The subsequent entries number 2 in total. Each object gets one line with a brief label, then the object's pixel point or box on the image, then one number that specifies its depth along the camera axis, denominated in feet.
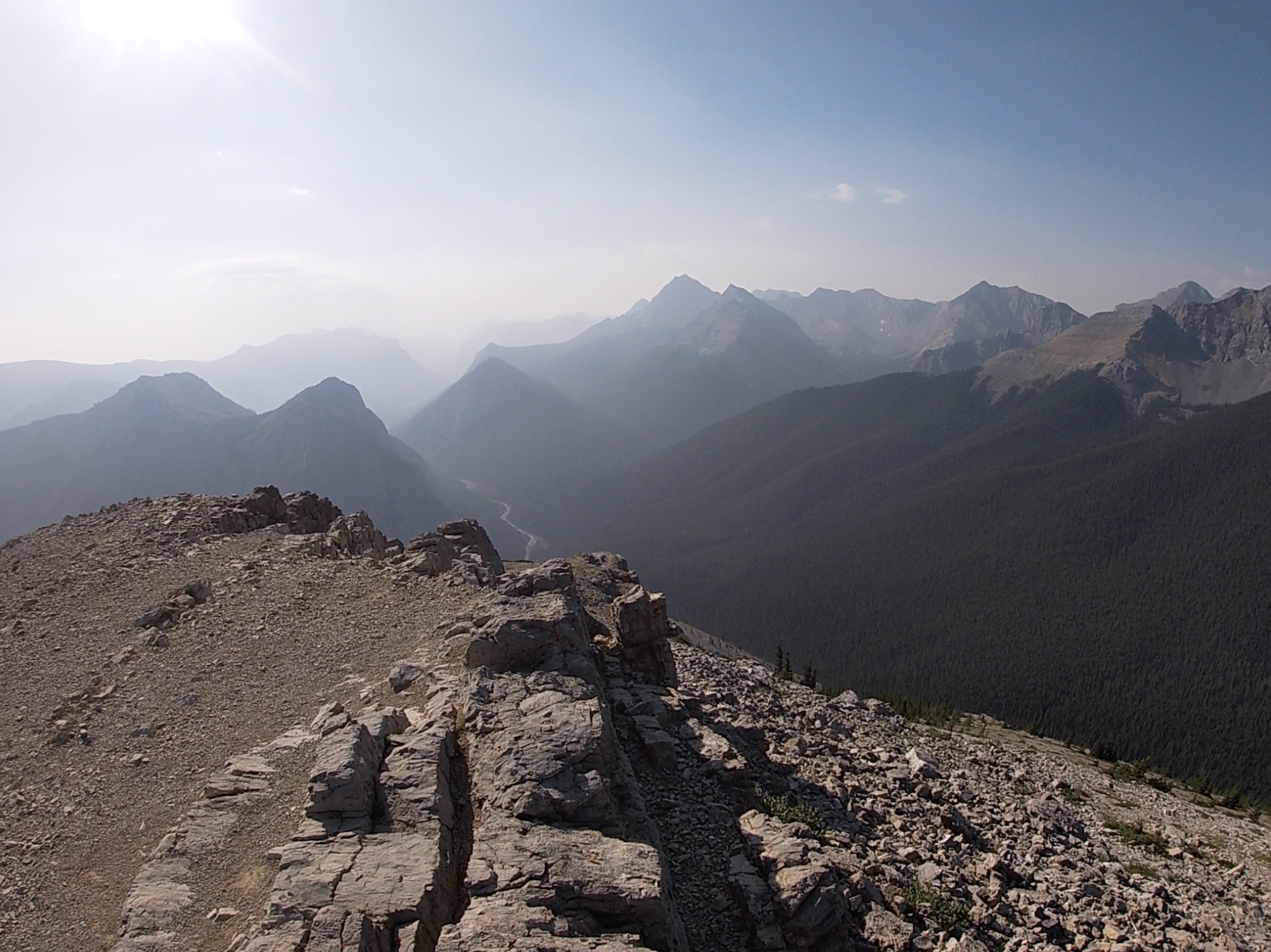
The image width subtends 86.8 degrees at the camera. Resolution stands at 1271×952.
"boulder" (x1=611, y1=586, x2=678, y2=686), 98.89
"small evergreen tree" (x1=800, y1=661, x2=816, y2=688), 207.09
